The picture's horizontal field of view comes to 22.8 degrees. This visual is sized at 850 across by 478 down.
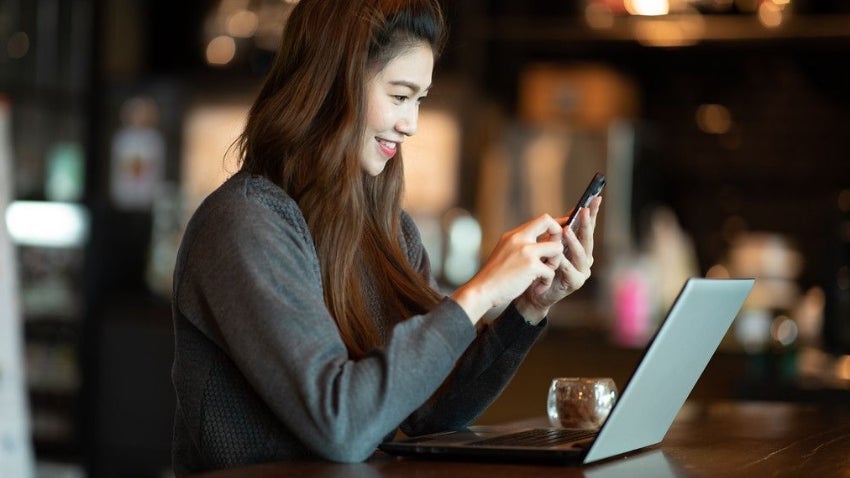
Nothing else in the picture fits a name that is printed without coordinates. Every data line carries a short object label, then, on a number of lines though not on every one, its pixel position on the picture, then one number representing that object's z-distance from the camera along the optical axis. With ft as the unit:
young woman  7.26
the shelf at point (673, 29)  19.95
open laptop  7.14
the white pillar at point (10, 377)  14.73
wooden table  7.08
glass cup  8.27
